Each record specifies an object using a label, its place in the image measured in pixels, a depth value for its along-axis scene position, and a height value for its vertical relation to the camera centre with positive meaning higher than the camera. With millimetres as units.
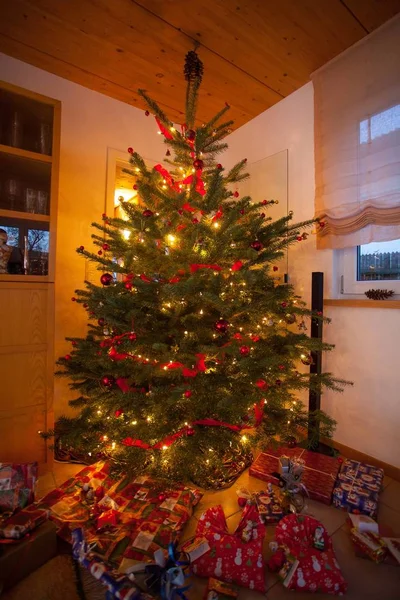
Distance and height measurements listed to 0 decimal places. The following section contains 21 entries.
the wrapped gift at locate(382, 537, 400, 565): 1011 -855
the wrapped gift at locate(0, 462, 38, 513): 1069 -709
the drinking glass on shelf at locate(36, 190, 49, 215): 1561 +527
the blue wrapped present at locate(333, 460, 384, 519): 1251 -823
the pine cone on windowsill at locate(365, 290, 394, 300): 1552 +74
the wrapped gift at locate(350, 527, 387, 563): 1018 -849
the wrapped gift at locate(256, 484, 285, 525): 1215 -865
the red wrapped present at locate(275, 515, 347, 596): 919 -841
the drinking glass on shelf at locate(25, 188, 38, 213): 1557 +548
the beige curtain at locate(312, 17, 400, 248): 1467 +905
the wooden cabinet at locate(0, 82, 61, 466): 1442 +184
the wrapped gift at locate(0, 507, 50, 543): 917 -731
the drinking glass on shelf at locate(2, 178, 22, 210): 1533 +572
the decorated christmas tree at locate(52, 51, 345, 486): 1142 -149
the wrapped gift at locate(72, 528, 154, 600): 722 -715
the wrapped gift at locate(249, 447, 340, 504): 1350 -826
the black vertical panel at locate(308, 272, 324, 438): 1594 -2
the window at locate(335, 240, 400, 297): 1591 +232
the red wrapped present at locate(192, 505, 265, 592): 937 -836
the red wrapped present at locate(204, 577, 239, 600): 877 -880
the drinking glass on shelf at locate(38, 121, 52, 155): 1552 +880
